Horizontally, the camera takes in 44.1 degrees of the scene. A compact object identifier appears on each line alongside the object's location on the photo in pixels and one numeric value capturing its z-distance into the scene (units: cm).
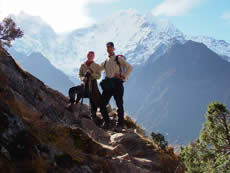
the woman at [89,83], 1045
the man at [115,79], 978
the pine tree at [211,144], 965
